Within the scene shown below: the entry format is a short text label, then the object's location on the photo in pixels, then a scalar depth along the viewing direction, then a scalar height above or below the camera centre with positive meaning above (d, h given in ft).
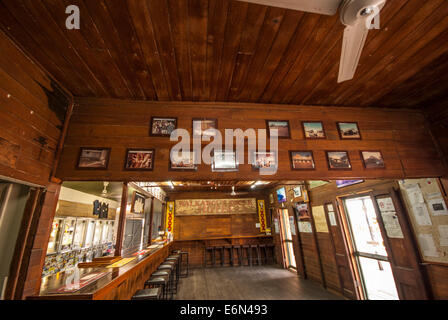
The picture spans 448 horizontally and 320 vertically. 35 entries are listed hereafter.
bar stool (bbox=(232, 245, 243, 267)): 23.94 -3.90
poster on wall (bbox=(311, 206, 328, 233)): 14.58 +0.03
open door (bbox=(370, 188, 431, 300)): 8.33 -1.39
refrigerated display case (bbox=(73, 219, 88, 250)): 16.62 -0.38
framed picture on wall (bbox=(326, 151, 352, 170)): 7.28 +2.13
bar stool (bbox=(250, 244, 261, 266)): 23.77 -3.79
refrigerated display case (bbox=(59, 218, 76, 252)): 14.98 -0.35
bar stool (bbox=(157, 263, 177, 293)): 12.66 -2.67
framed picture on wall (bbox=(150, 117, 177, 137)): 6.96 +3.46
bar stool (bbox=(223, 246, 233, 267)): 23.81 -3.46
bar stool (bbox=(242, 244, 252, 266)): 23.57 -3.71
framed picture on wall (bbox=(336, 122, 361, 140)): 7.78 +3.42
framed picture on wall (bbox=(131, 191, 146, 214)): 14.86 +1.85
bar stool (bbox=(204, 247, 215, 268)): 23.63 -3.50
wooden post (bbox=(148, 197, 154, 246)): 17.85 +0.08
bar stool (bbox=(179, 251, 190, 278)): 19.76 -4.87
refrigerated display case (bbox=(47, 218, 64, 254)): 13.99 -0.45
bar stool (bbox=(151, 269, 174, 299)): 11.02 -2.68
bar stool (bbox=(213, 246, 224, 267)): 23.73 -3.34
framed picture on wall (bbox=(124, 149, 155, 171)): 6.47 +2.18
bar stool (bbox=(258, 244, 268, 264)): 24.23 -3.83
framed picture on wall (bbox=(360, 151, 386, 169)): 7.44 +2.16
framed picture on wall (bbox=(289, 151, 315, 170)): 7.11 +2.13
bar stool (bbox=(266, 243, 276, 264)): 24.34 -3.76
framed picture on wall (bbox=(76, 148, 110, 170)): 6.32 +2.21
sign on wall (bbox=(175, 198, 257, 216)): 25.32 +2.14
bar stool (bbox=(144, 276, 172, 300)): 9.67 -2.68
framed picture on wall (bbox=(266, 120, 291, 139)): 7.46 +3.51
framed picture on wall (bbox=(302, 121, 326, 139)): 7.61 +3.41
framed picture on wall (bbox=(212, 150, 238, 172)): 6.79 +2.10
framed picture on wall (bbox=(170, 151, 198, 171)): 6.66 +2.11
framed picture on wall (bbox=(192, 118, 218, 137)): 7.12 +3.53
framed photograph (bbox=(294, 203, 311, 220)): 16.71 +0.75
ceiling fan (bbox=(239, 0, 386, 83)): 3.37 +3.98
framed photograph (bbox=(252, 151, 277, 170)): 6.94 +2.13
